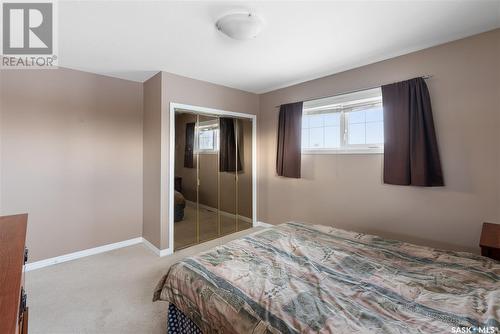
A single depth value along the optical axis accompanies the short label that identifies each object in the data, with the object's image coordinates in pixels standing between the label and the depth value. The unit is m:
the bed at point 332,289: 1.09
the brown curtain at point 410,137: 2.30
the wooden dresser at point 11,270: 0.68
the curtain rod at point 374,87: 2.34
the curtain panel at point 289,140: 3.44
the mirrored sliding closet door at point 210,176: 3.25
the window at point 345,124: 2.75
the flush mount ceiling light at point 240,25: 1.82
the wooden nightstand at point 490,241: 1.69
